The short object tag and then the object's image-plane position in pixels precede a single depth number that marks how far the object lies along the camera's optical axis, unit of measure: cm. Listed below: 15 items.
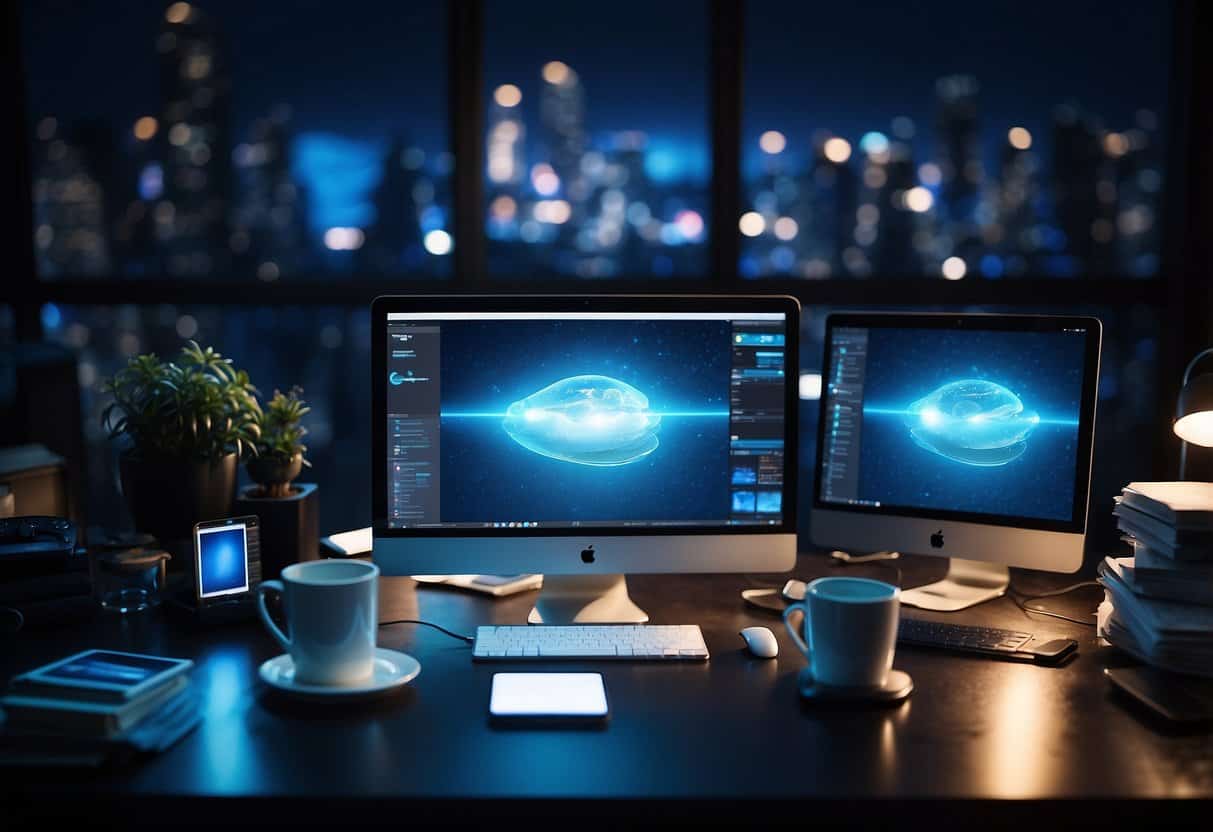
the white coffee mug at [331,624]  128
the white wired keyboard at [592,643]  145
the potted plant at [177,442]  182
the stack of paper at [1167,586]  138
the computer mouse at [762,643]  147
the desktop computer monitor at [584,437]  161
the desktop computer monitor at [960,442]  169
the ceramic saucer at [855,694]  129
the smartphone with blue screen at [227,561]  160
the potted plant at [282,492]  180
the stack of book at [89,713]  111
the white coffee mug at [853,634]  128
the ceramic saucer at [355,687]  128
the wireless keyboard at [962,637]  150
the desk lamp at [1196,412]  150
